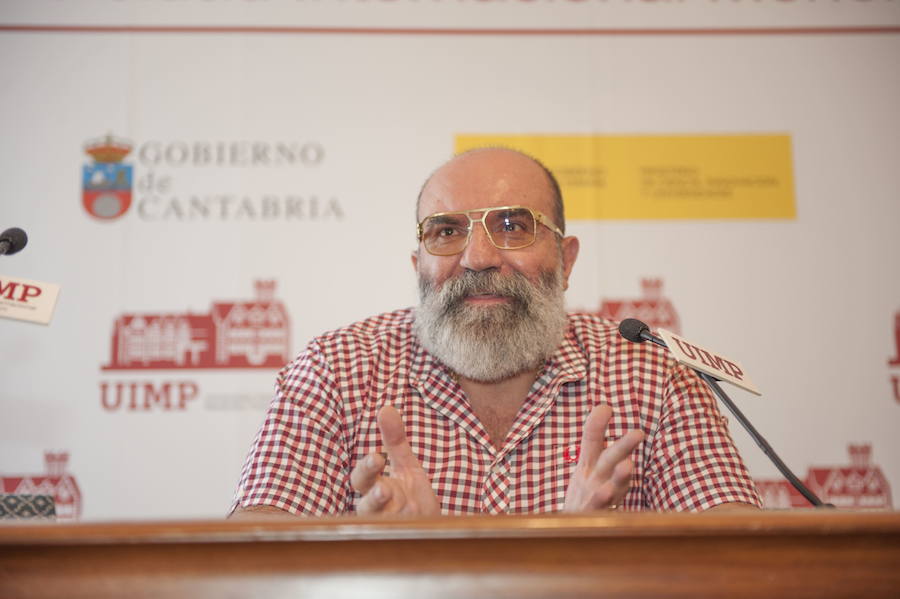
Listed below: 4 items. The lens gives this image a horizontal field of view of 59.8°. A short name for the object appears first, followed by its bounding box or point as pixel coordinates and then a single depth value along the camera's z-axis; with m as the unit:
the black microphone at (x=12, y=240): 1.85
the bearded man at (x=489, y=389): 1.93
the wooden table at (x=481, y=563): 0.85
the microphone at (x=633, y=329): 1.71
